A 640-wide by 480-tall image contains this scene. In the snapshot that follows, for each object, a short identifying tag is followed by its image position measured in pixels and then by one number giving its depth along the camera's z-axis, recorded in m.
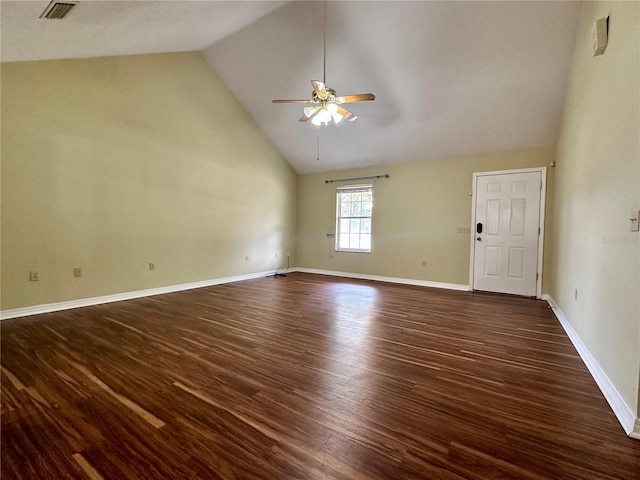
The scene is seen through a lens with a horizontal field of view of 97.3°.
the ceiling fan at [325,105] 3.04
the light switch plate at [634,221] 1.48
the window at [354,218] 6.24
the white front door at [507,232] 4.58
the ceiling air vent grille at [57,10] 2.24
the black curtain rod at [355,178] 5.91
